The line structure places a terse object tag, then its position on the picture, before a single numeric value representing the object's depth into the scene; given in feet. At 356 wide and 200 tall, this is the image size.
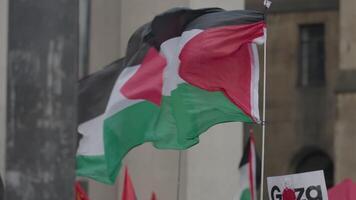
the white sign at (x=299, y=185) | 38.17
